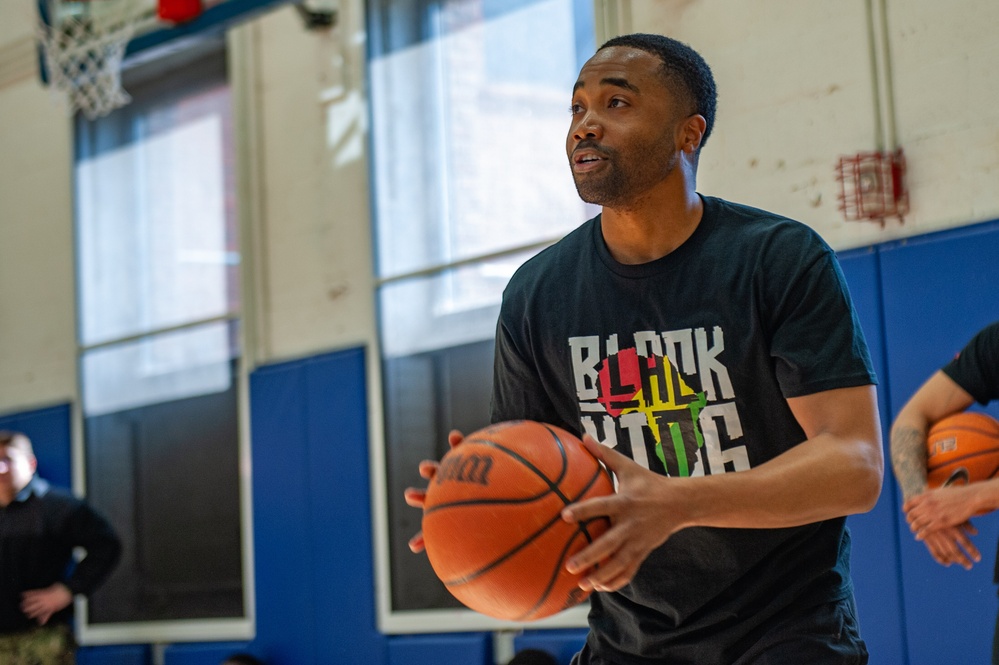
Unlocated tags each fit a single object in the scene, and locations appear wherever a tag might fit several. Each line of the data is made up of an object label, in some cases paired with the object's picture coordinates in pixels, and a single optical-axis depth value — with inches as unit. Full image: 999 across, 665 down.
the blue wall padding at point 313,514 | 271.1
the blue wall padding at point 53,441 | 341.4
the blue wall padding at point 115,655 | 315.3
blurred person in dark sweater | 273.8
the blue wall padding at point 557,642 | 224.2
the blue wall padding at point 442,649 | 242.7
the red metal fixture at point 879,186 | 186.7
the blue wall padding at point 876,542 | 184.2
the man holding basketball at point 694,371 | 92.0
